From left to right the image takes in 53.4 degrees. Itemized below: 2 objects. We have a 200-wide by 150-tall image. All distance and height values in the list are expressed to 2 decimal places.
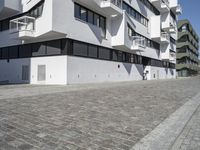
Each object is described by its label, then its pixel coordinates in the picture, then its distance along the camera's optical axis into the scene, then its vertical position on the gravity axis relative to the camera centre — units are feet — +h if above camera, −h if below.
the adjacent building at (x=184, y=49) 217.25 +30.61
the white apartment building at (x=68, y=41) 59.62 +12.51
